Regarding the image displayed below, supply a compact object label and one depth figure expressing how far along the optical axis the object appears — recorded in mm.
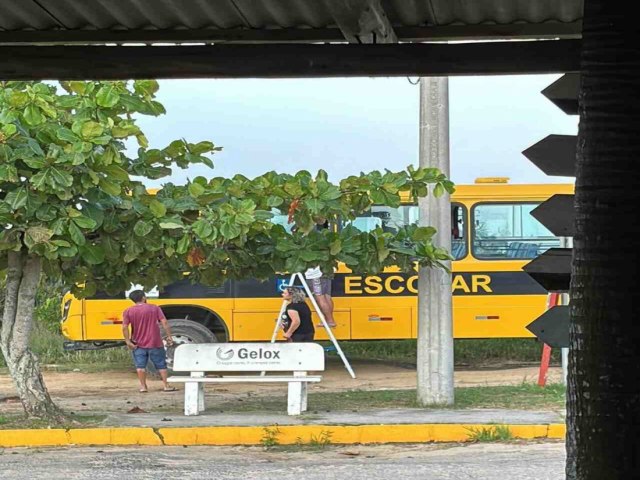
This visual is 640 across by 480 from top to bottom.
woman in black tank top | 15102
